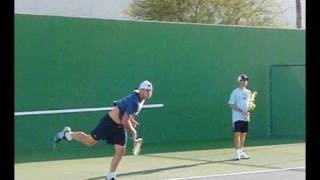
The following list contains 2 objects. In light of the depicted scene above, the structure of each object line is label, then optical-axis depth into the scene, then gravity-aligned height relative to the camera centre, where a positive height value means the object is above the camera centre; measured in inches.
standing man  432.8 -1.4
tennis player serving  315.3 -7.4
